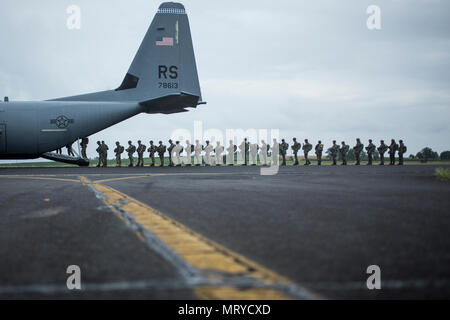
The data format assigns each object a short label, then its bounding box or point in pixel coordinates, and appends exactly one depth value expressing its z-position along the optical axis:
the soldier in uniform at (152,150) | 34.12
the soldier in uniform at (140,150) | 34.31
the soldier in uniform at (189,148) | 34.31
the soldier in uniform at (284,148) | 35.28
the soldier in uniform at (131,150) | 33.94
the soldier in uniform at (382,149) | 35.30
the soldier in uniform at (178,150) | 33.59
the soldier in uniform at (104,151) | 32.94
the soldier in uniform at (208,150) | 34.59
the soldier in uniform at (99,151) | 32.88
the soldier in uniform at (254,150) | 34.47
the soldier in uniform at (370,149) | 35.32
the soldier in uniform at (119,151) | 33.75
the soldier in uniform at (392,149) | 35.66
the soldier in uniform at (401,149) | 35.81
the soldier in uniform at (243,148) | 35.82
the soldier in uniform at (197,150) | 34.28
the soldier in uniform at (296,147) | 34.81
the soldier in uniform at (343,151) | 36.39
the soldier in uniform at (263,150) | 36.59
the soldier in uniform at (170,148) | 33.92
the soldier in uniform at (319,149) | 35.22
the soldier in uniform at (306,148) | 35.03
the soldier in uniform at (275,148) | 36.23
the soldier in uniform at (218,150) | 36.38
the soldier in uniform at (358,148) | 35.12
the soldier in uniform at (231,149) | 36.03
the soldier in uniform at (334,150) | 36.16
